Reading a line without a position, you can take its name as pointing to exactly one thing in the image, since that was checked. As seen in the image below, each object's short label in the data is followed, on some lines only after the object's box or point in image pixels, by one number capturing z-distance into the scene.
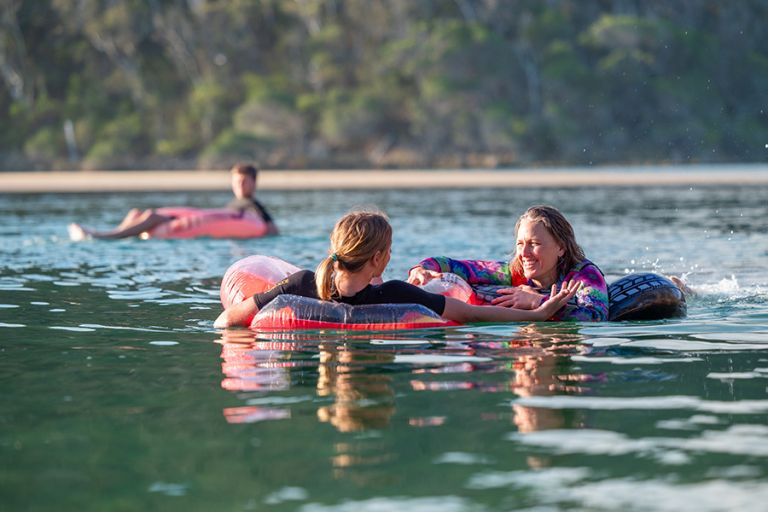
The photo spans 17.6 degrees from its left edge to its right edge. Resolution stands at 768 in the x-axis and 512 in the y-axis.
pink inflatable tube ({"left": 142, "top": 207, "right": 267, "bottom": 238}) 32.41
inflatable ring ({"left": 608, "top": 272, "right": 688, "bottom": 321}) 16.76
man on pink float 32.16
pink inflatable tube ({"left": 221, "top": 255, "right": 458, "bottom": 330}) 15.19
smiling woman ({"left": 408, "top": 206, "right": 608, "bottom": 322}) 15.48
